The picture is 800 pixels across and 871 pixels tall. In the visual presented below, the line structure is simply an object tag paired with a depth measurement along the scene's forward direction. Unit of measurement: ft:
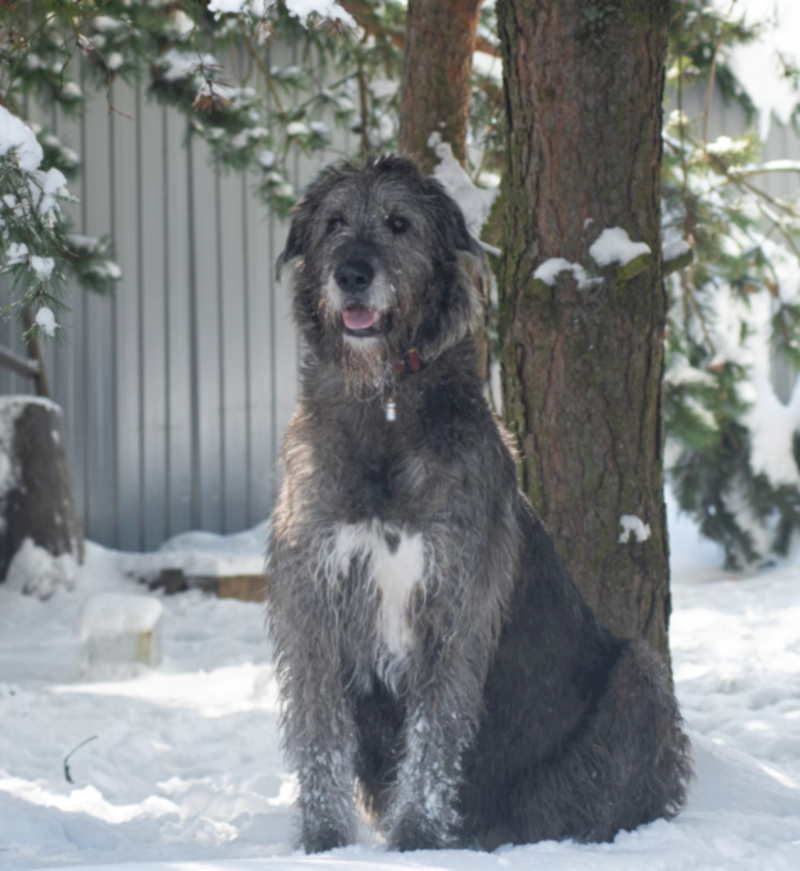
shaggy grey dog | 18.13
